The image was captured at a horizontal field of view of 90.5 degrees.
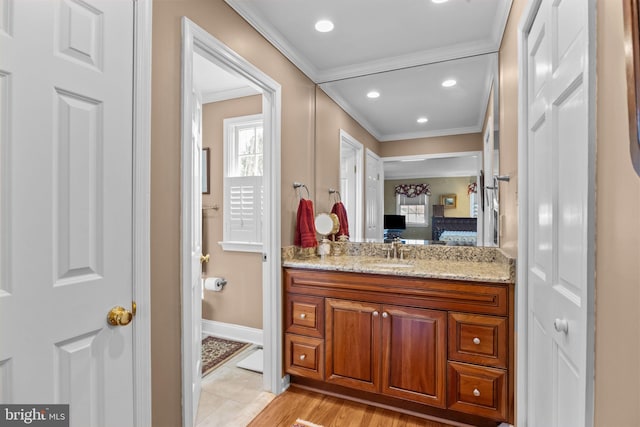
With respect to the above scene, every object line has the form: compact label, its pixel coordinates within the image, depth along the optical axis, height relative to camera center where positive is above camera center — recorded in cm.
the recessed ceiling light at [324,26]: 208 +125
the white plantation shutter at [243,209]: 321 +2
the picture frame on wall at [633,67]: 48 +23
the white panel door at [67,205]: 91 +2
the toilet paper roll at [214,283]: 324 -75
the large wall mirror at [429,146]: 239 +54
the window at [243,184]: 321 +28
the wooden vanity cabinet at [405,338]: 179 -79
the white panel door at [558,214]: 85 +0
